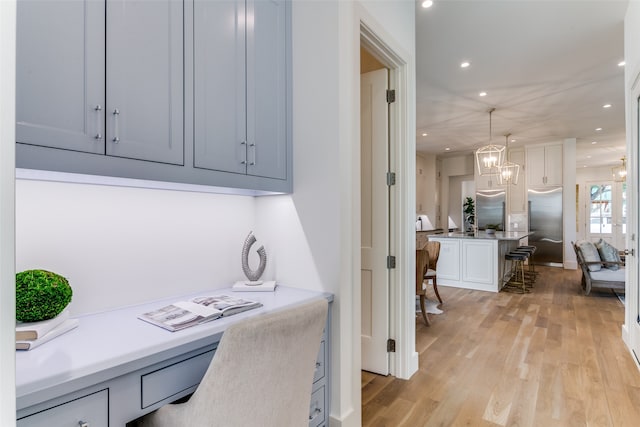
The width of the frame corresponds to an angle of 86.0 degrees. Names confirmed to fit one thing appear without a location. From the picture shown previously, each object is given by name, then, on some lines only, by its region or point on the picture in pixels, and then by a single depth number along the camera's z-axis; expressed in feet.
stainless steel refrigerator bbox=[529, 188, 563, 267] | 26.50
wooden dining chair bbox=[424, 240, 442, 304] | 15.12
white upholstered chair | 3.19
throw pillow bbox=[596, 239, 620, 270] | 17.78
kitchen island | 17.87
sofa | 17.07
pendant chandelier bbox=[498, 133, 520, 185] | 20.13
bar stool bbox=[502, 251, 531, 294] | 18.51
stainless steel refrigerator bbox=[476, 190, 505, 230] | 29.04
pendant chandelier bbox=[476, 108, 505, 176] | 17.69
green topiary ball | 3.56
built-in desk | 2.81
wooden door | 8.71
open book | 4.17
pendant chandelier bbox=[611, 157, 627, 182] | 26.20
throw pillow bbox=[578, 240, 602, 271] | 17.56
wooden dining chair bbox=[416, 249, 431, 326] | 11.86
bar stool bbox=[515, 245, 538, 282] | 21.07
